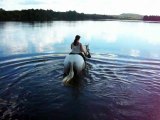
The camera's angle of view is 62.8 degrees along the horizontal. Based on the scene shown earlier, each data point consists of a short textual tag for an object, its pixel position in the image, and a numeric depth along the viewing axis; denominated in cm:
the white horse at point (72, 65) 861
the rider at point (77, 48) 957
